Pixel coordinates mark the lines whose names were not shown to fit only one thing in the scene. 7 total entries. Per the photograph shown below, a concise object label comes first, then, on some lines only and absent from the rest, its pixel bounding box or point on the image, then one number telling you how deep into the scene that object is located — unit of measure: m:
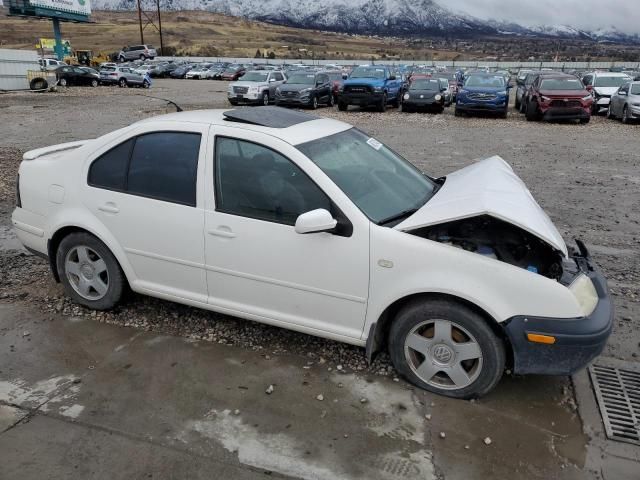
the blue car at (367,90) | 20.53
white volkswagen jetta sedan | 3.10
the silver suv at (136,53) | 64.38
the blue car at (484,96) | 18.69
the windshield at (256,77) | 24.48
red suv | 17.20
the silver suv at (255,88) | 23.31
